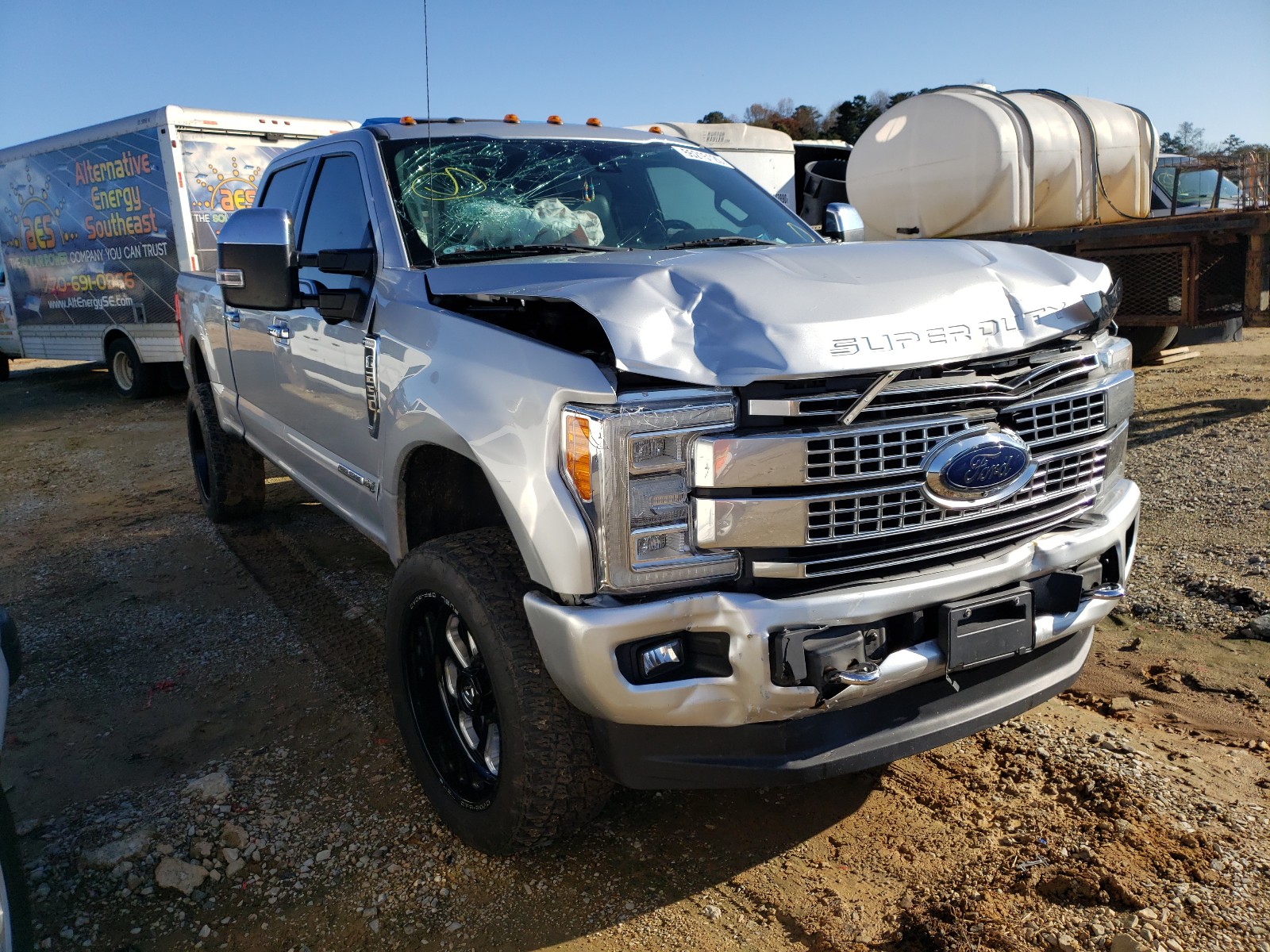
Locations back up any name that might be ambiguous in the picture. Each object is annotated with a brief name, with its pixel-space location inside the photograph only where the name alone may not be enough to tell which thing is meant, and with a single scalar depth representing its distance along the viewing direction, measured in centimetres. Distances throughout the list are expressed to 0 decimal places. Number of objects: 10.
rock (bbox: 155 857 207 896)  263
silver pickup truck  217
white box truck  1059
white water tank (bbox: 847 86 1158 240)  859
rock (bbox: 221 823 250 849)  280
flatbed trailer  687
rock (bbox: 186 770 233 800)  308
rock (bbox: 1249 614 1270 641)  384
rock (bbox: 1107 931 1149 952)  221
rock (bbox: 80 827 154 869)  275
